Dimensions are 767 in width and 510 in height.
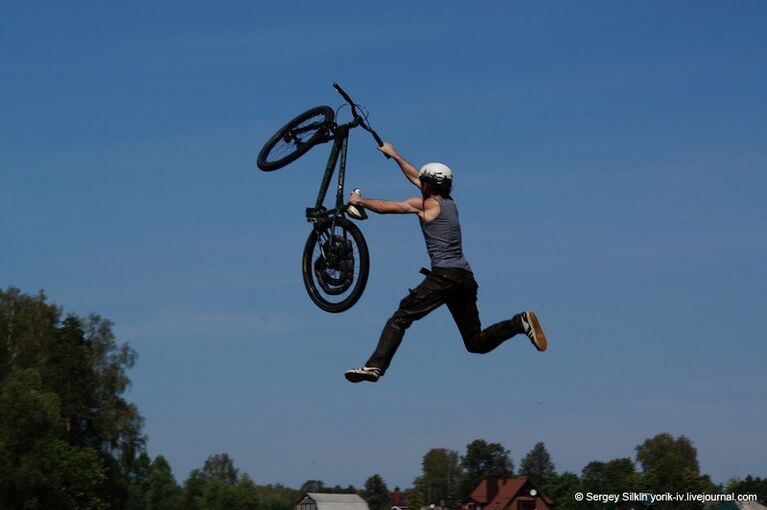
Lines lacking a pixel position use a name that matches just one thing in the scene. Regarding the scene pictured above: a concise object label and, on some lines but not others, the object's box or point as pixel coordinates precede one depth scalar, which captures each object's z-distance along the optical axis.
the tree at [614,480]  126.94
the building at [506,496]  131.75
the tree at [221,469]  174.38
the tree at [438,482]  188.25
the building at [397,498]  174.48
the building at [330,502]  116.75
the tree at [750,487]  110.25
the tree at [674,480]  117.75
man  14.62
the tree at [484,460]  185.62
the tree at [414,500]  155.00
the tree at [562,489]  138.62
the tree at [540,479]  155.98
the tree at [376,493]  171.62
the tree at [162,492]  110.79
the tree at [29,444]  67.25
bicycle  15.48
